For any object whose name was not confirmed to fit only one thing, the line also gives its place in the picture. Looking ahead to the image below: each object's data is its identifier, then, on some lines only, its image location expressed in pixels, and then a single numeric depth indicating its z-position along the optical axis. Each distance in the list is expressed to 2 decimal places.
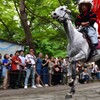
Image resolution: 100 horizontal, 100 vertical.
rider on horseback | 6.05
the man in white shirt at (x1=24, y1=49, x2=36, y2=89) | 10.73
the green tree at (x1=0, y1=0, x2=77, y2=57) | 19.73
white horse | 6.02
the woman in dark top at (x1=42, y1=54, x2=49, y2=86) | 11.80
